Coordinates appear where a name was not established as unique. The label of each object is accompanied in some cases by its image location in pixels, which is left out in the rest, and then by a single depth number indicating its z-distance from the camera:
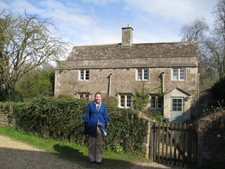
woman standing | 6.32
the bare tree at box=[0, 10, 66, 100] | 14.76
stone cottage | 19.88
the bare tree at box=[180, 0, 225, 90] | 30.18
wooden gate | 6.75
